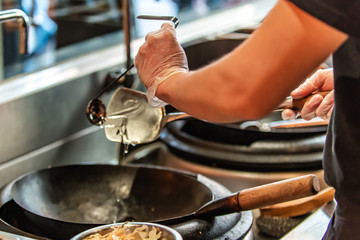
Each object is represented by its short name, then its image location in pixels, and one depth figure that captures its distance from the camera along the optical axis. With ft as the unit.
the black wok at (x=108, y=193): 5.38
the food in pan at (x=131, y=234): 4.26
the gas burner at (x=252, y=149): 6.31
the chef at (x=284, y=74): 3.63
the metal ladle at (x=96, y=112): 5.51
